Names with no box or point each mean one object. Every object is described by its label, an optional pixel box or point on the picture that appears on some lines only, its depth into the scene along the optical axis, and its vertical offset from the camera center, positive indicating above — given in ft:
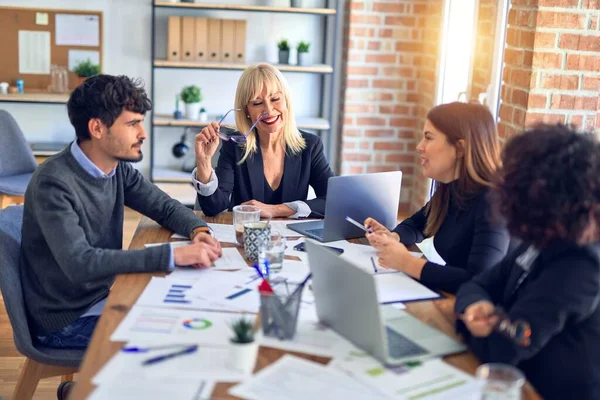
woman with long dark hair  6.98 -1.25
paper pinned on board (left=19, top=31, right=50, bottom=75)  17.52 -0.18
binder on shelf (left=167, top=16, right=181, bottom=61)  17.15 +0.23
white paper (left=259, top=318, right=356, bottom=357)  5.41 -1.91
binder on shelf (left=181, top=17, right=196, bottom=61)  17.17 +0.29
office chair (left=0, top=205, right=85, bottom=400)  7.26 -2.64
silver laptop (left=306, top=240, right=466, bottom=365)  5.18 -1.72
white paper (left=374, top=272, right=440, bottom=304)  6.54 -1.86
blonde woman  10.10 -1.21
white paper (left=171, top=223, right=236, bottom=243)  8.23 -1.85
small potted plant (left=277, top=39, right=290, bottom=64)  17.46 +0.12
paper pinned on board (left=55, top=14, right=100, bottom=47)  17.58 +0.35
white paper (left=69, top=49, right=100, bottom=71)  17.72 -0.21
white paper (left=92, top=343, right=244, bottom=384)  4.92 -1.95
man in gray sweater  6.94 -1.62
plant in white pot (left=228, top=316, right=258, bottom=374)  5.04 -1.81
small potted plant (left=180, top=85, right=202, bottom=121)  17.38 -1.00
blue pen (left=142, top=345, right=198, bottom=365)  5.15 -1.93
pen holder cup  5.57 -1.74
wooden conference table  4.85 -1.92
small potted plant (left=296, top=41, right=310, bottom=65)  17.47 +0.12
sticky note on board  17.44 +0.56
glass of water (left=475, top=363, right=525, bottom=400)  4.36 -1.66
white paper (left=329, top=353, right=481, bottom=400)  4.84 -1.93
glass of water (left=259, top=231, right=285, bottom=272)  7.11 -1.71
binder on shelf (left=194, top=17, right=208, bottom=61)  17.22 +0.28
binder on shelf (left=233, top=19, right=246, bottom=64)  17.40 +0.28
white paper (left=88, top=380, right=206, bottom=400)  4.68 -1.97
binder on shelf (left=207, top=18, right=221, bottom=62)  17.31 +0.29
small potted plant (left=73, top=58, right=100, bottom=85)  17.29 -0.48
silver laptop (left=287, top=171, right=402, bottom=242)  8.01 -1.41
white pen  8.08 -1.60
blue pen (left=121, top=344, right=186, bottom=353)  5.30 -1.94
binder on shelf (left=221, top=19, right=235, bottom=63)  17.38 +0.30
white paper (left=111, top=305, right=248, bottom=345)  5.51 -1.92
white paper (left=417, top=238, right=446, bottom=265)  11.42 -3.02
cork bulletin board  17.42 +0.19
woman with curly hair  5.02 -1.20
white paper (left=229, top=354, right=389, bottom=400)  4.76 -1.95
